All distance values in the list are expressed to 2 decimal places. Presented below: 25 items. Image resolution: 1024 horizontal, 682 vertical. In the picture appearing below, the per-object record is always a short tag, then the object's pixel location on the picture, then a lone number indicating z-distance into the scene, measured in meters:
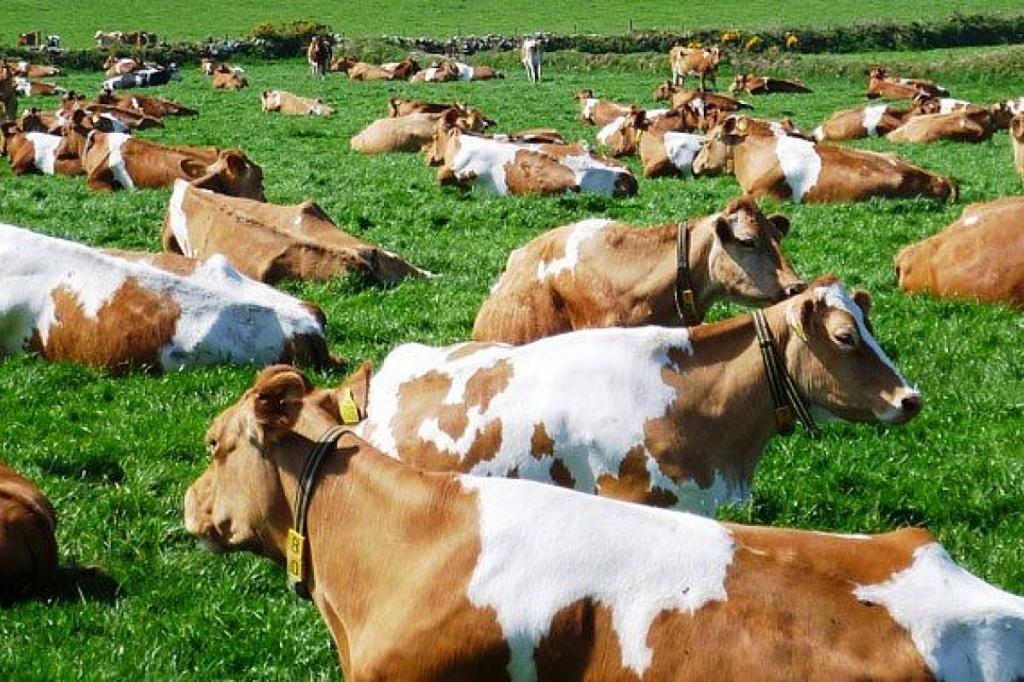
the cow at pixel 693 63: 46.72
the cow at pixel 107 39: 57.43
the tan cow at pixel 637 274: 8.21
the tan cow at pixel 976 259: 12.20
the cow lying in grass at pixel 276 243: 13.17
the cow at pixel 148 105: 34.47
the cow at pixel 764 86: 43.50
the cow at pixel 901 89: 40.44
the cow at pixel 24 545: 6.49
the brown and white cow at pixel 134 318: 10.41
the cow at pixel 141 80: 45.91
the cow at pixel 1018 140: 19.78
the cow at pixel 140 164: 19.89
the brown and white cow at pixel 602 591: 4.09
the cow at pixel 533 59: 48.16
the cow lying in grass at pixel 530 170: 18.86
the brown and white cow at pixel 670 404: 6.32
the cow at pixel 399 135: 26.64
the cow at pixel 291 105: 35.06
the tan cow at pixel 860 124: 29.61
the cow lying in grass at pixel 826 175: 18.19
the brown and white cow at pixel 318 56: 50.56
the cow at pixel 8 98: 32.38
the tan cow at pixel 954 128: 27.95
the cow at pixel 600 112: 32.16
